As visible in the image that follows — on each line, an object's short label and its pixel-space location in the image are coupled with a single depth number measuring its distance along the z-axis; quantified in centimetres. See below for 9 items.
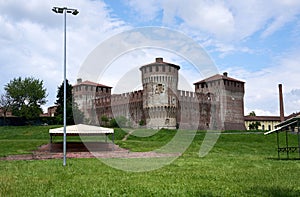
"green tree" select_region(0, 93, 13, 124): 7529
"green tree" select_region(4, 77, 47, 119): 7312
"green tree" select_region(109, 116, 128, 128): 6836
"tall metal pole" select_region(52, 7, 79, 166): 2112
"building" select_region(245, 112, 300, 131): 10283
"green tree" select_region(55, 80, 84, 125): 6473
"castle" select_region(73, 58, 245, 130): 7700
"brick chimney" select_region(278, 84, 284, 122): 8381
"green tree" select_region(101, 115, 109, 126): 7669
